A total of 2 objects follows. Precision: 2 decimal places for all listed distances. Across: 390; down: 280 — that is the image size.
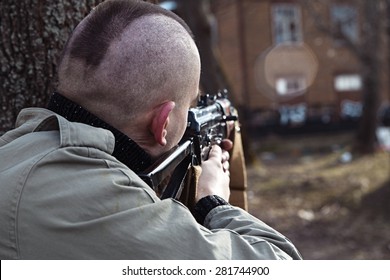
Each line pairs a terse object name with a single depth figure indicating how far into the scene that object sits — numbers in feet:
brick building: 80.48
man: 4.85
